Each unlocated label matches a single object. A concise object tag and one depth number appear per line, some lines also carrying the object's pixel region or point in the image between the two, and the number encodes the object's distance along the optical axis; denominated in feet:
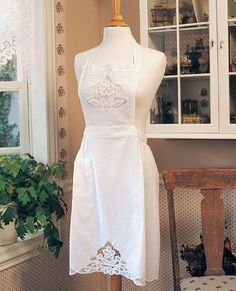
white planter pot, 7.15
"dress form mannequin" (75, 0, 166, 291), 6.07
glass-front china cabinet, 7.09
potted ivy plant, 6.87
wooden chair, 7.03
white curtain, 7.75
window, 7.82
